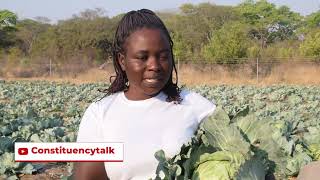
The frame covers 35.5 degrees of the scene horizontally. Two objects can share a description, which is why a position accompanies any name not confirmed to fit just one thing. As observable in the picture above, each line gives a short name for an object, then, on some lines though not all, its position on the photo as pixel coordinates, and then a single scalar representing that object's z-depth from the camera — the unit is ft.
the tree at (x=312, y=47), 109.91
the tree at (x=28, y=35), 166.28
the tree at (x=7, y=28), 158.85
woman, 6.89
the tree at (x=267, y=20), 177.47
